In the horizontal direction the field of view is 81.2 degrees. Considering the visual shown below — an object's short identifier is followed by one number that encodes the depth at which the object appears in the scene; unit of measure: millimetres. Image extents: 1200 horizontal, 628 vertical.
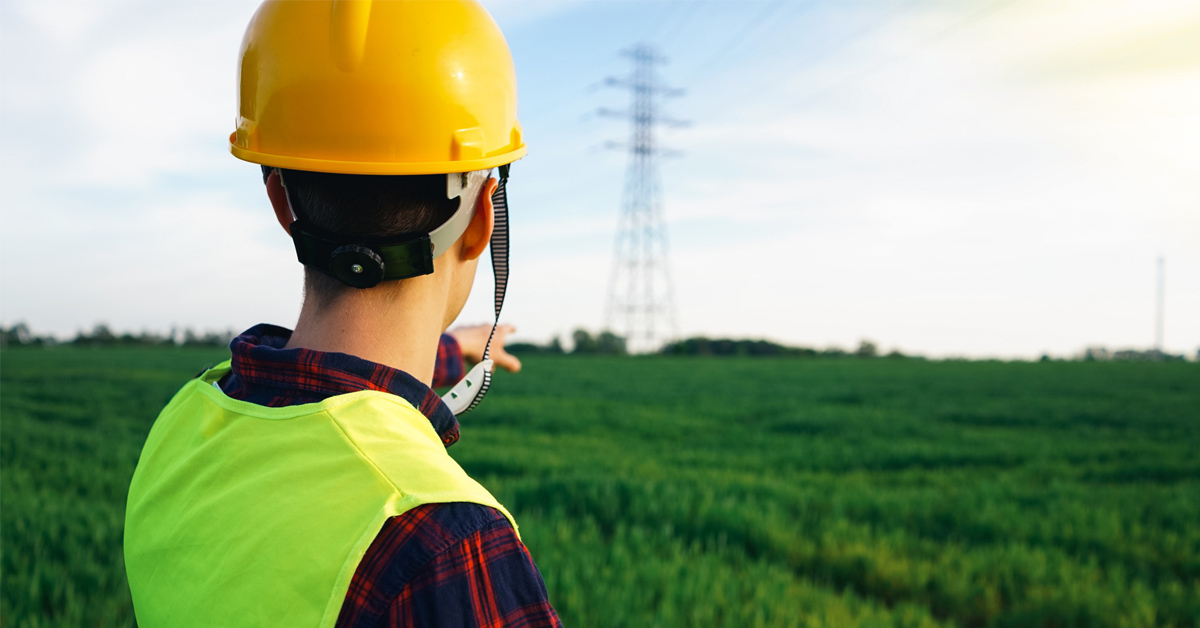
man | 938
